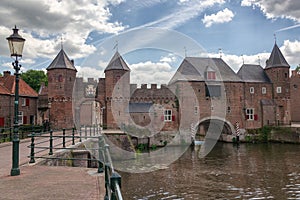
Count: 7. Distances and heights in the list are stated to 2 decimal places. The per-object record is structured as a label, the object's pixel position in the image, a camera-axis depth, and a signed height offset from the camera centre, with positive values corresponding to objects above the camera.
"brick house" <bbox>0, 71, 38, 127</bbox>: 25.42 +1.63
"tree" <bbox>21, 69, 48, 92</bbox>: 45.50 +6.79
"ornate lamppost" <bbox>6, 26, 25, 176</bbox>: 7.21 +1.61
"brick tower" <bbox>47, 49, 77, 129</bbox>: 28.17 +2.47
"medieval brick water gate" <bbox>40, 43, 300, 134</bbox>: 28.98 +2.32
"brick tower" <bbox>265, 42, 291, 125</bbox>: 33.88 +3.71
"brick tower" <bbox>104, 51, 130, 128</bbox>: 29.02 +2.58
